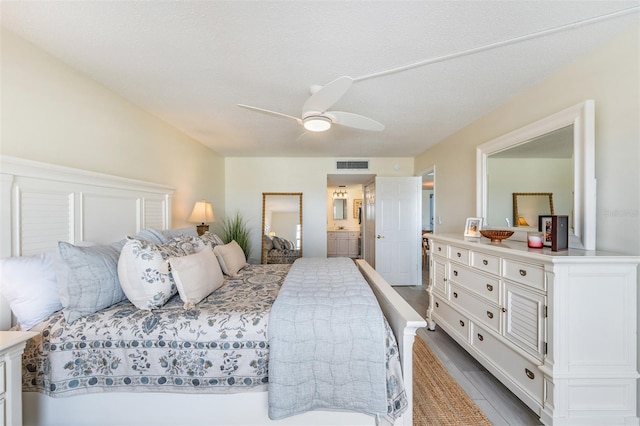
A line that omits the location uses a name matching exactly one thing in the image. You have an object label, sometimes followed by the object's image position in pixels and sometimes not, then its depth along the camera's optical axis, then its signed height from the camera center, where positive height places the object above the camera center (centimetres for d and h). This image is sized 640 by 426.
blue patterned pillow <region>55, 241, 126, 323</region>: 141 -41
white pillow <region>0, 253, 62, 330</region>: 135 -43
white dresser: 142 -75
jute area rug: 161 -136
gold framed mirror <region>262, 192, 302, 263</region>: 485 -18
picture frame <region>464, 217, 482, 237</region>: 266 -17
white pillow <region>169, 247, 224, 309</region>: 163 -46
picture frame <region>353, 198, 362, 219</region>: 758 +20
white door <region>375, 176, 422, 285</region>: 470 -34
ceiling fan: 155 +77
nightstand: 105 -73
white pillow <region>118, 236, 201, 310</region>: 154 -40
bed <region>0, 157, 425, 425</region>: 136 -91
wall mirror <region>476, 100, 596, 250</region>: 165 +36
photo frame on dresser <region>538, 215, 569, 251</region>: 167 -15
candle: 185 -23
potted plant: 451 -36
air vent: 485 +92
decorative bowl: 216 -21
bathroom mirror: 754 +11
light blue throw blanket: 132 -82
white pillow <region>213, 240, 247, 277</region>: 247 -49
